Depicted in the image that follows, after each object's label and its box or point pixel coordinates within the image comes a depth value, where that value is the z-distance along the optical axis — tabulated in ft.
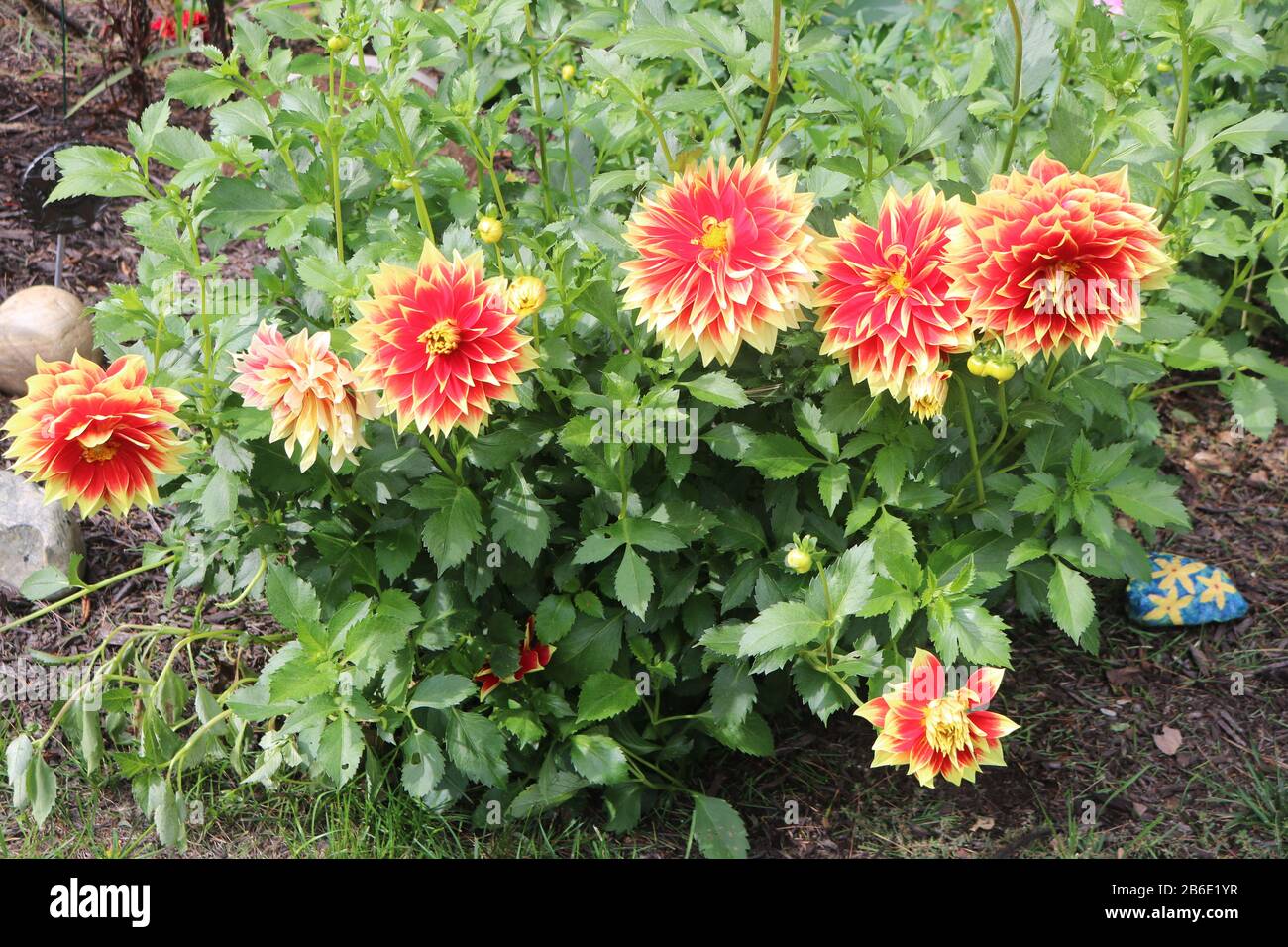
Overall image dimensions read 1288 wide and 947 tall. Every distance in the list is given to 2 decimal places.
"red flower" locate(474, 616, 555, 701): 7.53
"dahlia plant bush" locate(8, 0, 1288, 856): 5.81
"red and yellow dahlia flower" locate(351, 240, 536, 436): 5.68
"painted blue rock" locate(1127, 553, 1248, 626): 9.39
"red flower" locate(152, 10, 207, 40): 13.92
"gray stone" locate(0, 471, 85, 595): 9.40
